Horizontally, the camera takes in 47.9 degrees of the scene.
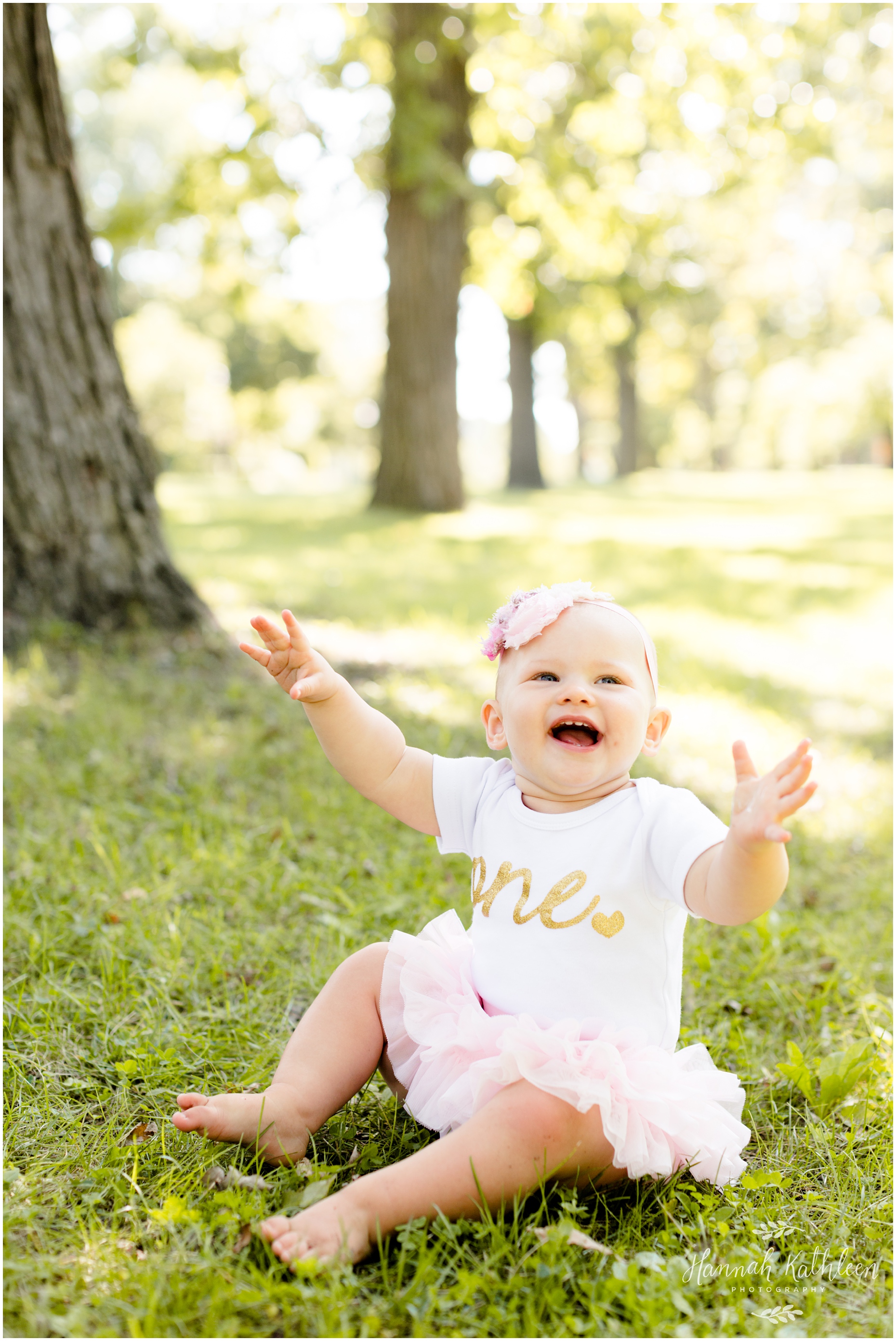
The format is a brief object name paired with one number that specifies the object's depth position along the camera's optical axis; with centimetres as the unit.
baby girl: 155
